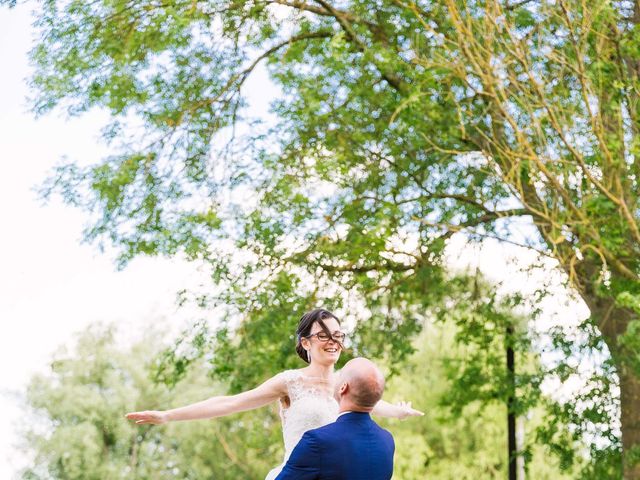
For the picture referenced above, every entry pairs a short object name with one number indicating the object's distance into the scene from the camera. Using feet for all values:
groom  12.07
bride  15.66
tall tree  46.01
